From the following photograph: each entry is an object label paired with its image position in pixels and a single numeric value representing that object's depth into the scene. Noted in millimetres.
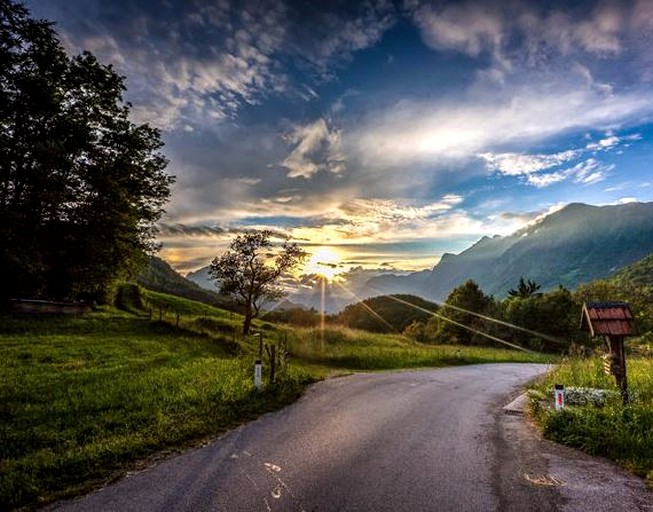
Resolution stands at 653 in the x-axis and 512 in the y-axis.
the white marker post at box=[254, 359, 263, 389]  14328
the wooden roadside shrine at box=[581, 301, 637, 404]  12250
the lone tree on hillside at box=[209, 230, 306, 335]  41875
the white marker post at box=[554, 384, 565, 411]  11062
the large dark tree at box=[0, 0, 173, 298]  25594
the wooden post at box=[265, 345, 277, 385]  15703
